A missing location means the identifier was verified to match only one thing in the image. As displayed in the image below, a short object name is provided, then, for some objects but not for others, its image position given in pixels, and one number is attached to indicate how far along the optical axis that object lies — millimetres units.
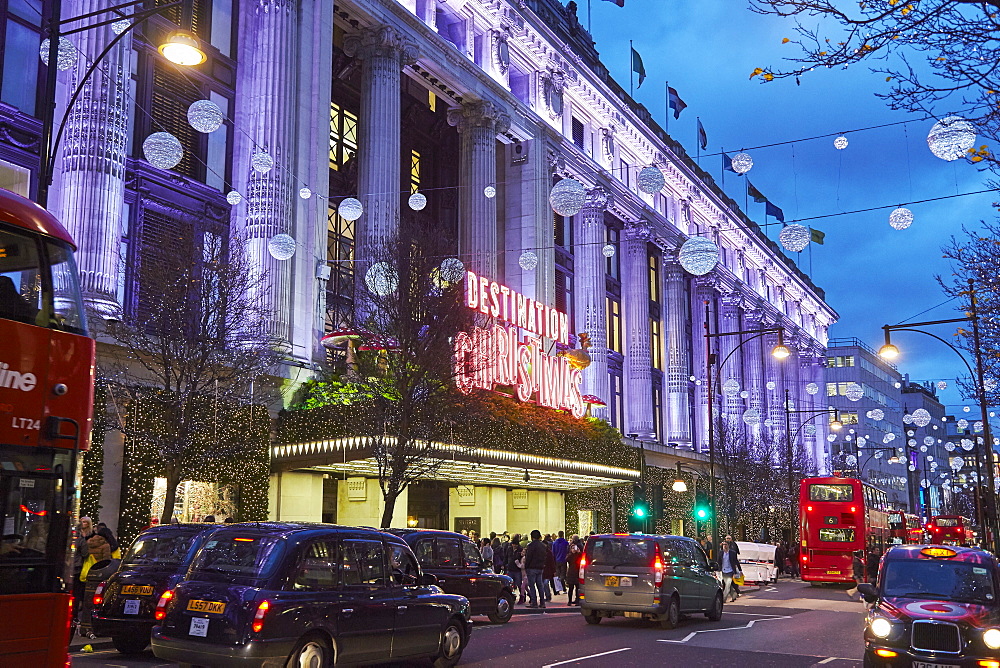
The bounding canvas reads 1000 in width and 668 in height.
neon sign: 27812
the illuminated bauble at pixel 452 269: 26750
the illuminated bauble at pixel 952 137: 12812
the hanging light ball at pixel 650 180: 26422
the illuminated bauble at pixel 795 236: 26094
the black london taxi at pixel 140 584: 13461
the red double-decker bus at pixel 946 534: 55888
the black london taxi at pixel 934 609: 11039
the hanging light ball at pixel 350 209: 27484
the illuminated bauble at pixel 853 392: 54712
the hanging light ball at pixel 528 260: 42094
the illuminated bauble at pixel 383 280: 26203
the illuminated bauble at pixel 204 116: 20672
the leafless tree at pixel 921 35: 8297
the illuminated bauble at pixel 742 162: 24930
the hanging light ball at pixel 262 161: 25281
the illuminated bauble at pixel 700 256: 27172
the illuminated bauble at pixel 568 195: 26484
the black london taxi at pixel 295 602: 10172
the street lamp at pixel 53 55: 13750
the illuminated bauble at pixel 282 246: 25797
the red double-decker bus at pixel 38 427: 8281
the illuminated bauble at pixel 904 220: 22292
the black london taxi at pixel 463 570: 17703
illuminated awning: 26500
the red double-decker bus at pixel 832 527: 37250
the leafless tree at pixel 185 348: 20875
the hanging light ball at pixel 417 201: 31000
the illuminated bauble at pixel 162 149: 20438
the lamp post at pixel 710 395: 35581
